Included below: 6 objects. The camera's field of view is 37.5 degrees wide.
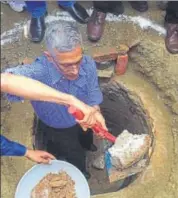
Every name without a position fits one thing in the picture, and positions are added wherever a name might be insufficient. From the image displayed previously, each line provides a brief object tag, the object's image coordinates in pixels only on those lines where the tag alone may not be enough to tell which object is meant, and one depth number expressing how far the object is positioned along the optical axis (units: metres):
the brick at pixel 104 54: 2.04
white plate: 1.73
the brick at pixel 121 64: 2.06
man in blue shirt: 1.49
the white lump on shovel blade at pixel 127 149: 1.62
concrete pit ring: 1.86
